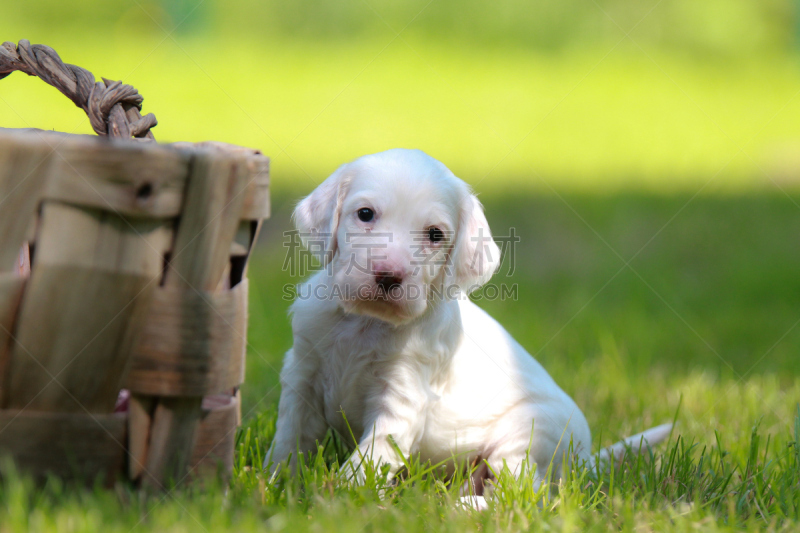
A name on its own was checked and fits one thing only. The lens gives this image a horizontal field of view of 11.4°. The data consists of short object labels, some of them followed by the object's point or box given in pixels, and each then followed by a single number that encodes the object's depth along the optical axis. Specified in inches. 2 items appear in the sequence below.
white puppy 87.7
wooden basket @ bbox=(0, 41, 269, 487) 82.3
